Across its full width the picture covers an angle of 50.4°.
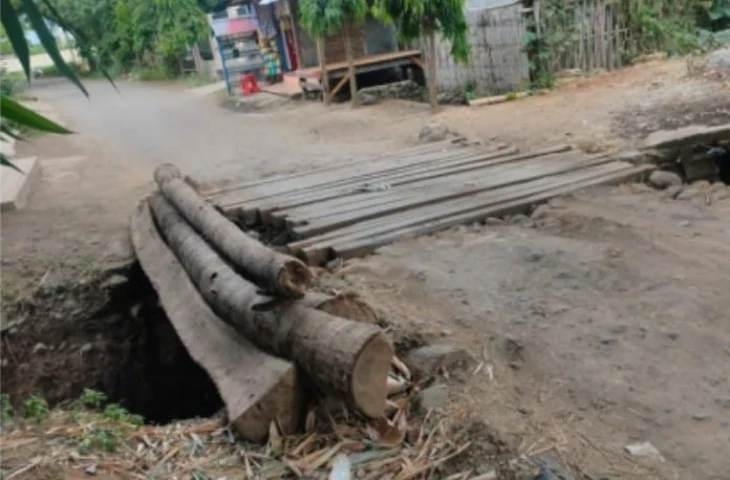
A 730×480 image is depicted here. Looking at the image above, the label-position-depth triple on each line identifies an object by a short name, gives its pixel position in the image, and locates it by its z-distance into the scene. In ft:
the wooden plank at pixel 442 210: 16.60
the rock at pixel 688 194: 17.70
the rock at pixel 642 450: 8.36
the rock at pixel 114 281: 19.72
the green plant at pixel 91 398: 13.69
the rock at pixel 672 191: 18.06
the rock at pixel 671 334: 11.11
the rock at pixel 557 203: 17.85
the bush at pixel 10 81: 58.84
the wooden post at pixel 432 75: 38.06
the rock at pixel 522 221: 17.28
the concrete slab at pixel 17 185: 26.48
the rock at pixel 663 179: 18.95
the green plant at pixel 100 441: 10.64
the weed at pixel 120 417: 12.15
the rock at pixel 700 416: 9.03
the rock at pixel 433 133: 28.81
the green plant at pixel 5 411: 13.08
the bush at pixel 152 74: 95.30
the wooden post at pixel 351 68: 45.68
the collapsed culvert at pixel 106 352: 18.40
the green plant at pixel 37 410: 12.36
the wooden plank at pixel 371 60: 51.34
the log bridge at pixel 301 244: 10.45
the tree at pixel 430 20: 35.59
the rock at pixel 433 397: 10.07
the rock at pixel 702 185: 18.11
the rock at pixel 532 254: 14.94
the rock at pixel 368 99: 46.72
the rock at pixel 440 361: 10.81
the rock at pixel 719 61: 33.42
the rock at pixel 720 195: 17.35
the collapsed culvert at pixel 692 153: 20.21
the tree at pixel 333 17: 43.45
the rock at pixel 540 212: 17.52
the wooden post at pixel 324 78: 49.19
